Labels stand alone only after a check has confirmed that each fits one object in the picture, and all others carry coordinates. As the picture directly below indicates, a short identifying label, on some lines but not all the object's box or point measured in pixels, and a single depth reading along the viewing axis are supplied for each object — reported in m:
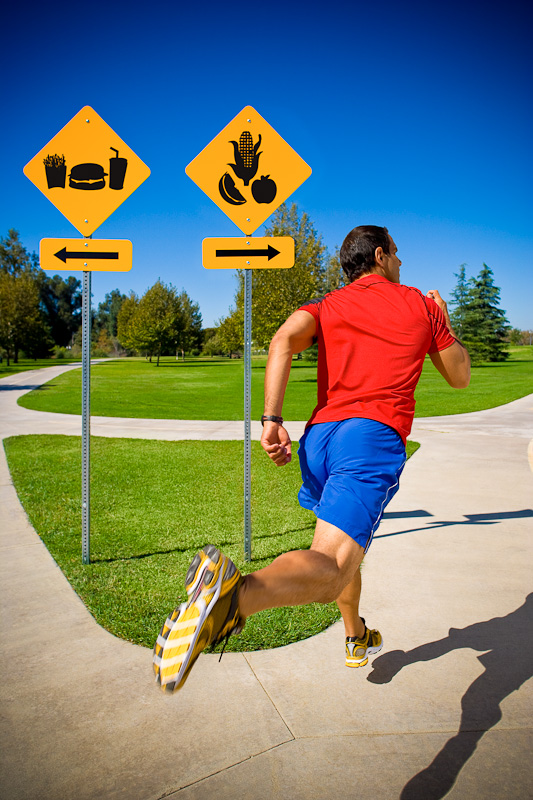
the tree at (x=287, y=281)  28.00
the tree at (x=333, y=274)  49.91
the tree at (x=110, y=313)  113.26
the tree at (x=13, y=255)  65.88
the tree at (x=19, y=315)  47.22
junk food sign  3.79
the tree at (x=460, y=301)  59.01
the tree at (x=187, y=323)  60.66
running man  1.72
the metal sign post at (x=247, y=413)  4.04
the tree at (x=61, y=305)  92.23
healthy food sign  3.89
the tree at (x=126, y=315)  68.17
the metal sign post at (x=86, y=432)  3.98
